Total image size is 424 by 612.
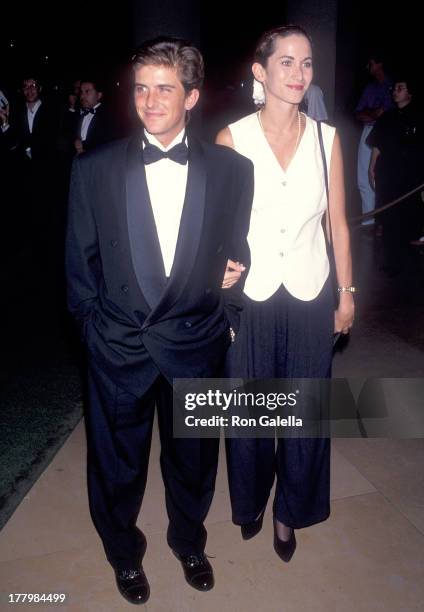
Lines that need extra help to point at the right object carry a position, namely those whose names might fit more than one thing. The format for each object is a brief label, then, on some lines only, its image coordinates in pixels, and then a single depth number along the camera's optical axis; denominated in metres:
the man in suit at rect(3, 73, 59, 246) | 8.30
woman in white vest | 2.18
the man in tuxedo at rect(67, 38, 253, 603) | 1.90
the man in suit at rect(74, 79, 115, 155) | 7.87
